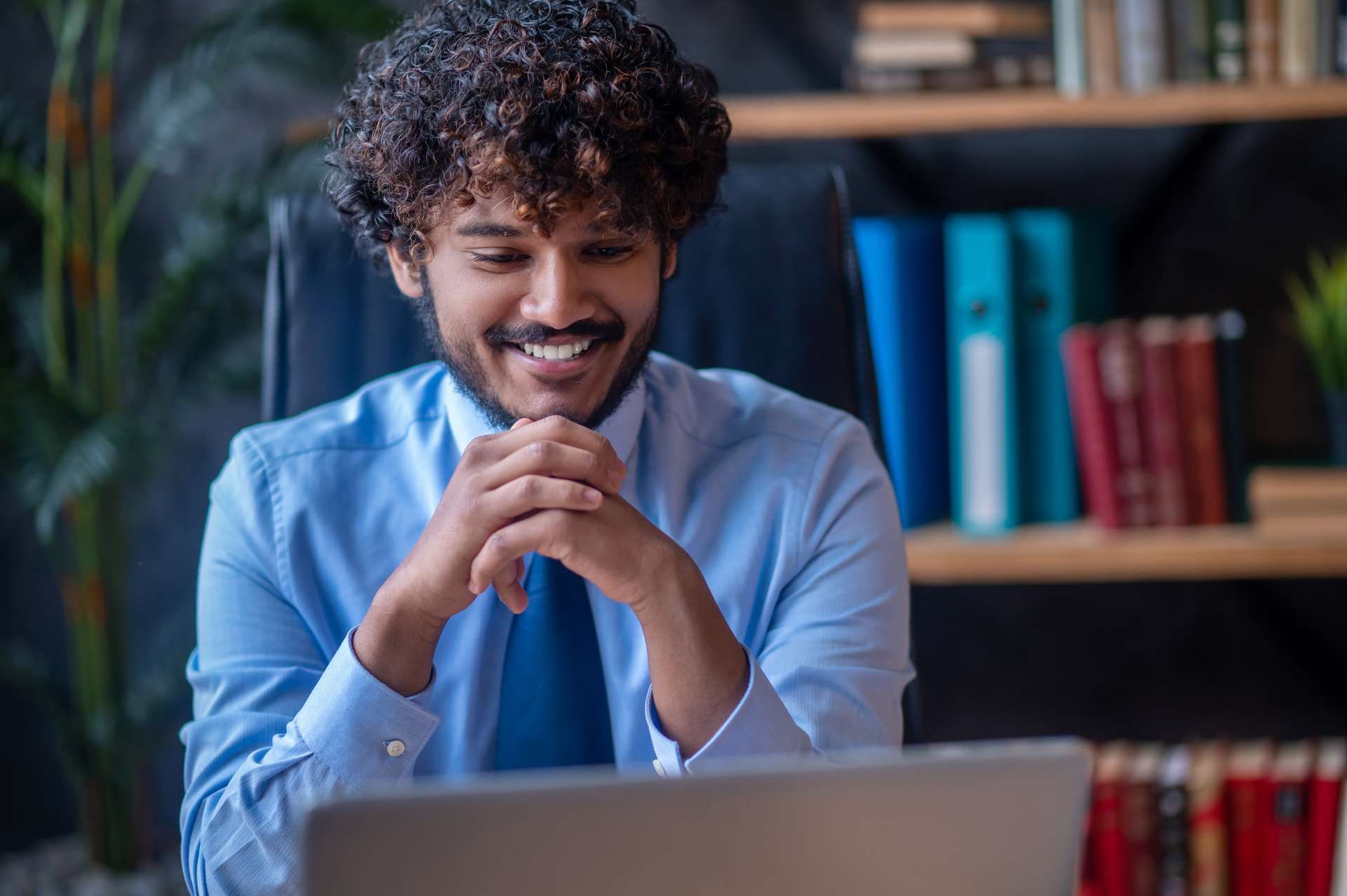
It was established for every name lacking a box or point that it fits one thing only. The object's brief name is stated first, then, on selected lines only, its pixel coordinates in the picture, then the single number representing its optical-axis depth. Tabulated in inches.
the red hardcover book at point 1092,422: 121.5
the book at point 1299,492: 120.7
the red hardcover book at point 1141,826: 122.6
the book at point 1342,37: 121.5
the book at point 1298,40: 120.7
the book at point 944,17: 122.4
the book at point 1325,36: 120.9
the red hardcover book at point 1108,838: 122.9
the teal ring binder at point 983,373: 121.9
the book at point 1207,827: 121.9
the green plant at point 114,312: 125.2
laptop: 59.7
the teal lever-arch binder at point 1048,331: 122.2
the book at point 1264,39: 121.0
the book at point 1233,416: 121.2
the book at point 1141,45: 121.6
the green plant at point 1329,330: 121.4
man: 97.8
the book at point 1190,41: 121.6
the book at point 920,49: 123.1
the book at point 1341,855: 120.0
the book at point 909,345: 121.5
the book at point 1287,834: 121.3
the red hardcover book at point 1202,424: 121.4
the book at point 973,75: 123.5
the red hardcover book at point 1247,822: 121.7
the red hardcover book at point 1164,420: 121.5
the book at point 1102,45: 122.2
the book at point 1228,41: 121.2
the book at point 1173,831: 122.2
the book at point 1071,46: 122.4
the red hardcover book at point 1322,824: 120.9
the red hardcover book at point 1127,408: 121.3
